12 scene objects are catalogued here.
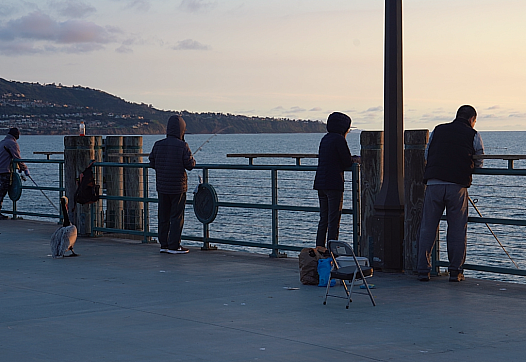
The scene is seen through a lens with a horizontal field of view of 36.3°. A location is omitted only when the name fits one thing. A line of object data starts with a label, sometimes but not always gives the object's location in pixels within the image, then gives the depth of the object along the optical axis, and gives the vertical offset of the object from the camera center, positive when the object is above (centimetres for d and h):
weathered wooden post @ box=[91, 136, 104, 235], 1290 -42
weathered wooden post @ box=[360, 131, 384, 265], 909 -28
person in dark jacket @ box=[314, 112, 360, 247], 914 -17
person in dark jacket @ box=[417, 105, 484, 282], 818 -31
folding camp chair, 695 -105
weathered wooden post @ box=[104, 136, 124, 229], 1292 -47
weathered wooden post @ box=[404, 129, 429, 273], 870 -39
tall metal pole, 892 -10
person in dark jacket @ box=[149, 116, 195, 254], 1070 -34
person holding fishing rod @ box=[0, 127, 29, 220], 1578 -10
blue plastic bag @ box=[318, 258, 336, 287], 807 -117
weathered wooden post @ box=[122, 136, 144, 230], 1306 -54
